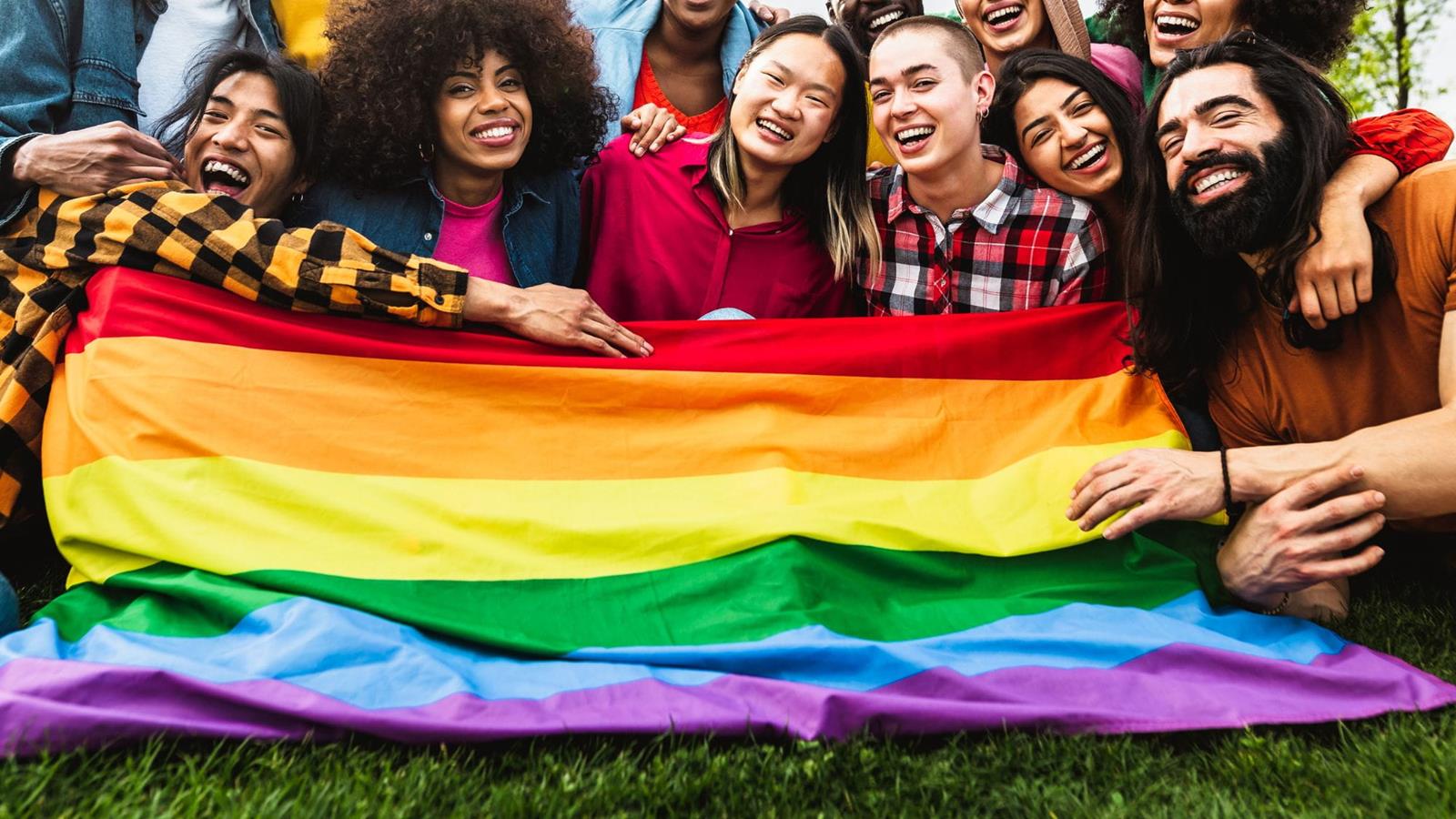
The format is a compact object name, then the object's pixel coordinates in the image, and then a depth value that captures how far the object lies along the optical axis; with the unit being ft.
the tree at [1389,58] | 53.01
